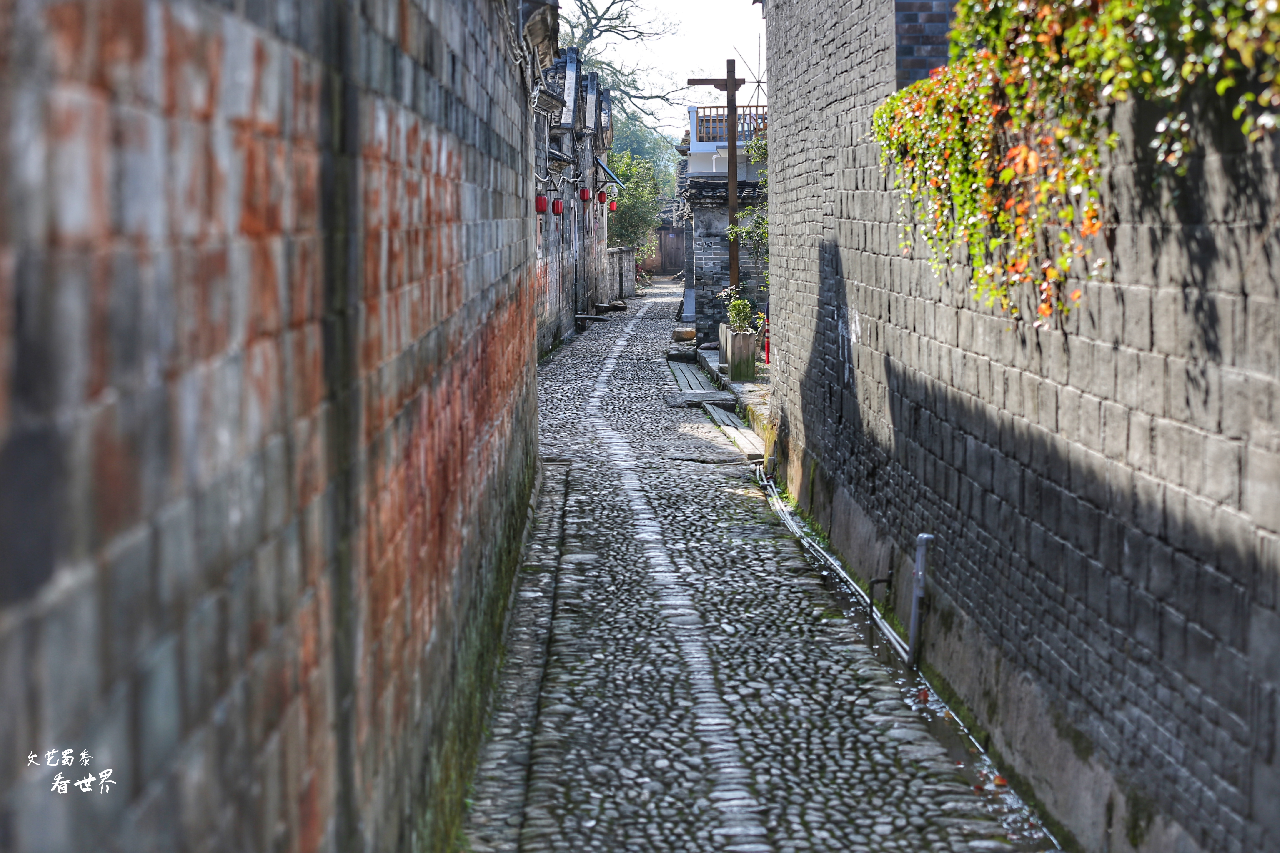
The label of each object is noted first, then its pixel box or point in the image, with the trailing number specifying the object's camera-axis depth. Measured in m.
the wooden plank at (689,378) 20.83
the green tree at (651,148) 79.25
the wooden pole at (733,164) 24.50
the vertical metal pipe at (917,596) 7.52
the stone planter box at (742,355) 20.33
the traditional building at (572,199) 26.30
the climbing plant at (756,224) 25.25
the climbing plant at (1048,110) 3.76
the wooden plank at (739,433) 14.80
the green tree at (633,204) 49.41
